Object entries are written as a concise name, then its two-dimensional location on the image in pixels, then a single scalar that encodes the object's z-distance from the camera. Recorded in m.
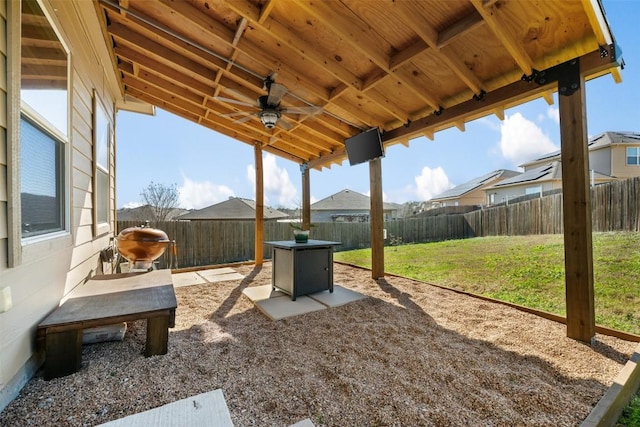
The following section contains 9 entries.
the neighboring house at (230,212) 16.16
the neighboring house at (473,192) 18.38
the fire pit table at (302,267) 3.90
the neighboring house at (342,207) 22.17
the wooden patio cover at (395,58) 2.43
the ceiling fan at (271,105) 3.50
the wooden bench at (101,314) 1.82
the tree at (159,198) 15.04
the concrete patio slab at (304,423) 1.49
